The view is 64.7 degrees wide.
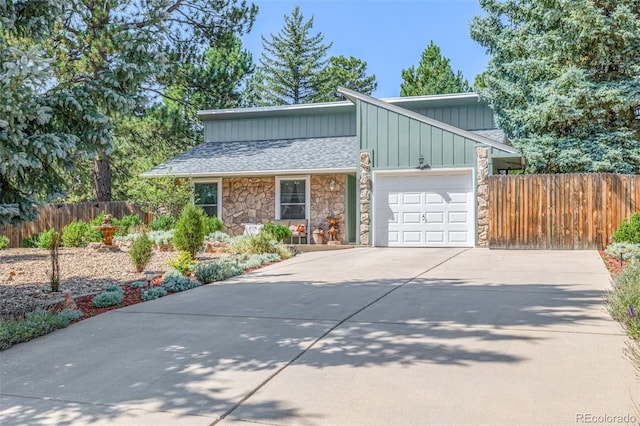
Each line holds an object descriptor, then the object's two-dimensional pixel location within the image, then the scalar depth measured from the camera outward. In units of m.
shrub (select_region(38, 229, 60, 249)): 14.14
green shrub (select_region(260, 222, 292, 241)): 13.72
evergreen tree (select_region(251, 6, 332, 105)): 32.44
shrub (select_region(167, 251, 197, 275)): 8.89
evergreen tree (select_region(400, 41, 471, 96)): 28.67
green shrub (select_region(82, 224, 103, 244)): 14.28
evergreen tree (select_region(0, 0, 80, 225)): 5.01
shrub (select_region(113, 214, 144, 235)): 15.45
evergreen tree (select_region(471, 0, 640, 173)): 12.97
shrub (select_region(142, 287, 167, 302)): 7.05
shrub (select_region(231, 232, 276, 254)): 11.73
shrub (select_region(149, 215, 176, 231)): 15.05
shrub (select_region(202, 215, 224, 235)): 14.46
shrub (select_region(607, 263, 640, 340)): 4.34
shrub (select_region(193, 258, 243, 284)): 8.46
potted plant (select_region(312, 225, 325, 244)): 15.23
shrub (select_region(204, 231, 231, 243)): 13.77
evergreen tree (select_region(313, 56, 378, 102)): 31.97
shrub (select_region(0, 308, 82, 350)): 4.84
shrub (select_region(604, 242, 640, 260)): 9.23
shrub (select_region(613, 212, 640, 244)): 10.62
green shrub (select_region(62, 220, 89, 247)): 14.30
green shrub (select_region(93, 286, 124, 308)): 6.57
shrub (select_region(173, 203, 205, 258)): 10.79
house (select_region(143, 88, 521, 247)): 13.76
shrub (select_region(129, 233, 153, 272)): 9.34
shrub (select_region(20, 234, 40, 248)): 15.48
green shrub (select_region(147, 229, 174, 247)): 12.88
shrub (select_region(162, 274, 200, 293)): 7.67
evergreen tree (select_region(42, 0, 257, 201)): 5.99
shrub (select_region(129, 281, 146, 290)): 7.83
